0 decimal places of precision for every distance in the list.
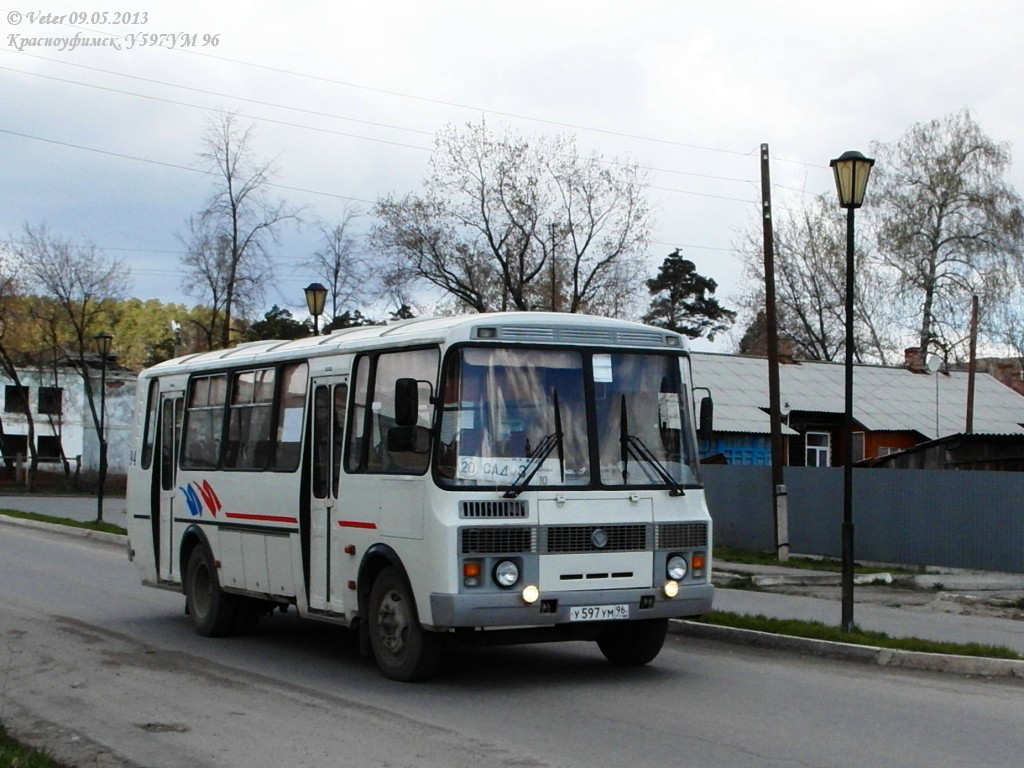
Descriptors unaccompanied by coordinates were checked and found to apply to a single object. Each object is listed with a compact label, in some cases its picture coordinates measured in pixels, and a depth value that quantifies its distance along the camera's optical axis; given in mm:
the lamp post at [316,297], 24219
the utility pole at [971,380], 42294
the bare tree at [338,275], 50781
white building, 80562
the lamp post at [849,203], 14250
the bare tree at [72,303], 65562
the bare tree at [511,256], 56000
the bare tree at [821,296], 62594
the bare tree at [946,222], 58469
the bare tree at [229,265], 42188
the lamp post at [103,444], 34594
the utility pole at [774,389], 27984
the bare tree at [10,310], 65562
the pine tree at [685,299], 86000
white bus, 10367
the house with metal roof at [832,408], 42438
